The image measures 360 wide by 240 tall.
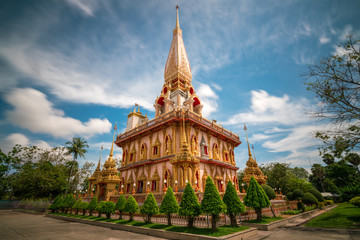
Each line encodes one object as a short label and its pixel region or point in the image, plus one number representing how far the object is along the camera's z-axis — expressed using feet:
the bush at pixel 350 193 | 61.37
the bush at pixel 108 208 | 42.80
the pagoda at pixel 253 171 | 77.51
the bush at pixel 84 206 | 51.64
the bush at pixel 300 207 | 55.29
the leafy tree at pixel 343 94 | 26.84
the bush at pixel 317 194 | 77.63
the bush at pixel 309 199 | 67.72
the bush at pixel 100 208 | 44.27
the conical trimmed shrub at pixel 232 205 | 29.78
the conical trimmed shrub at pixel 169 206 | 30.96
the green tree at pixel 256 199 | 35.70
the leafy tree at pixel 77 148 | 120.67
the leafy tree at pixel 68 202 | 62.13
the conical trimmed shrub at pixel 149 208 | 33.73
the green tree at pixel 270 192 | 58.98
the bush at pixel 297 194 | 67.72
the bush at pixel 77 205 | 54.55
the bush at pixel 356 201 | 44.95
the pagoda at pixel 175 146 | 61.67
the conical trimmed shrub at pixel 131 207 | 38.17
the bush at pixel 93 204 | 48.18
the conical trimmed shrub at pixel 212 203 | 26.13
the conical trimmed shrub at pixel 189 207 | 27.83
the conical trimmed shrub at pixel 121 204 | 40.50
